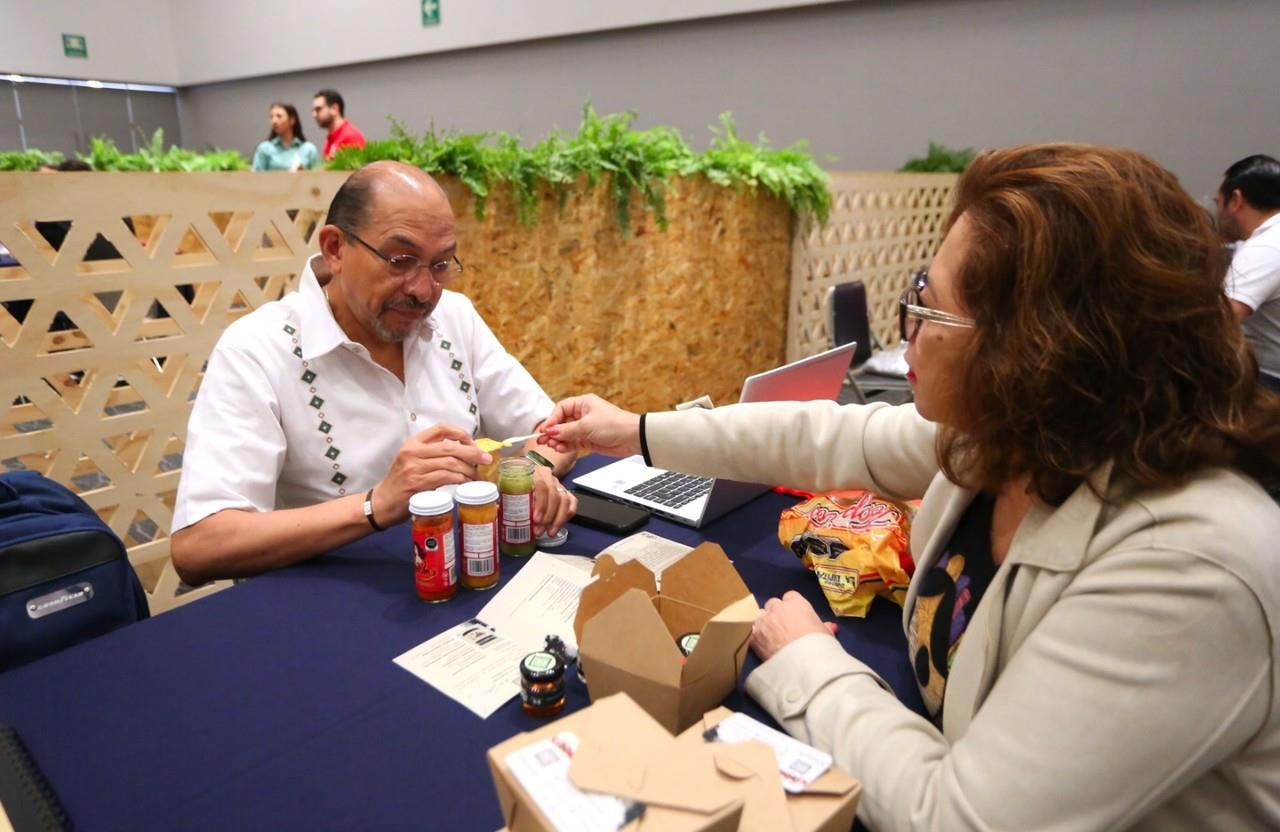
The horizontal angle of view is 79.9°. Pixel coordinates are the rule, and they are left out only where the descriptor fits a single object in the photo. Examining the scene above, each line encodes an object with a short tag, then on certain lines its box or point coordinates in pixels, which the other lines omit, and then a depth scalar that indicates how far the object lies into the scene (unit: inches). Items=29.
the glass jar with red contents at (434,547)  48.5
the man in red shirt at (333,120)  278.2
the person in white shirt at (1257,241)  128.0
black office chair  159.5
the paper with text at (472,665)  41.7
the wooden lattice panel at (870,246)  197.5
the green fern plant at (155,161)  137.8
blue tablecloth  34.6
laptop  64.7
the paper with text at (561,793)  25.3
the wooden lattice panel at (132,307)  86.2
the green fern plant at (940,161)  242.1
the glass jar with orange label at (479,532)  50.6
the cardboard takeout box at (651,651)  36.1
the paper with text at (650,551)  57.4
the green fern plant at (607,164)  115.3
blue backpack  45.4
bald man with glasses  58.2
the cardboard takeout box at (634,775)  25.7
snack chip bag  51.2
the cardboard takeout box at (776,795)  27.9
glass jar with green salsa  57.4
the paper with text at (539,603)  48.1
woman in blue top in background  299.9
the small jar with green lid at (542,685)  39.9
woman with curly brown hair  29.7
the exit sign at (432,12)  358.9
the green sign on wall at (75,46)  453.1
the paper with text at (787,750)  30.8
